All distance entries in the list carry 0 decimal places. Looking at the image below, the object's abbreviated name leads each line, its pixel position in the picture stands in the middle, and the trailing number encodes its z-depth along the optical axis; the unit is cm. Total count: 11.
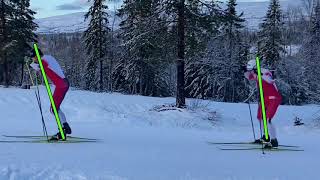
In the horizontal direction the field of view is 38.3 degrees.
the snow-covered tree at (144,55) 2089
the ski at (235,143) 1139
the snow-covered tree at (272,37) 5084
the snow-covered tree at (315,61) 3004
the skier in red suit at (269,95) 1042
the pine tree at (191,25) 2053
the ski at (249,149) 1040
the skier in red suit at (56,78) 1009
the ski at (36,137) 1064
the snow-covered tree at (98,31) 4866
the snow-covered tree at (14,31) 3941
